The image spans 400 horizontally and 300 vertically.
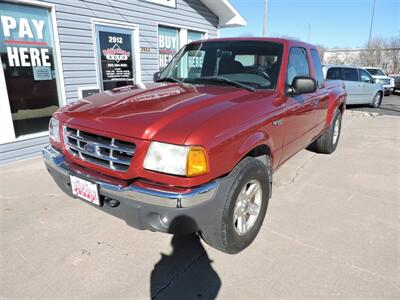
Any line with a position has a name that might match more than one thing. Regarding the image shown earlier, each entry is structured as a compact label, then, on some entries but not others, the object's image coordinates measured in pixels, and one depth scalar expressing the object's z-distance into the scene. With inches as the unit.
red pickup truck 80.7
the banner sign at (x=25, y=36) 191.0
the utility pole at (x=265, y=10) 695.2
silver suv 465.4
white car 672.4
